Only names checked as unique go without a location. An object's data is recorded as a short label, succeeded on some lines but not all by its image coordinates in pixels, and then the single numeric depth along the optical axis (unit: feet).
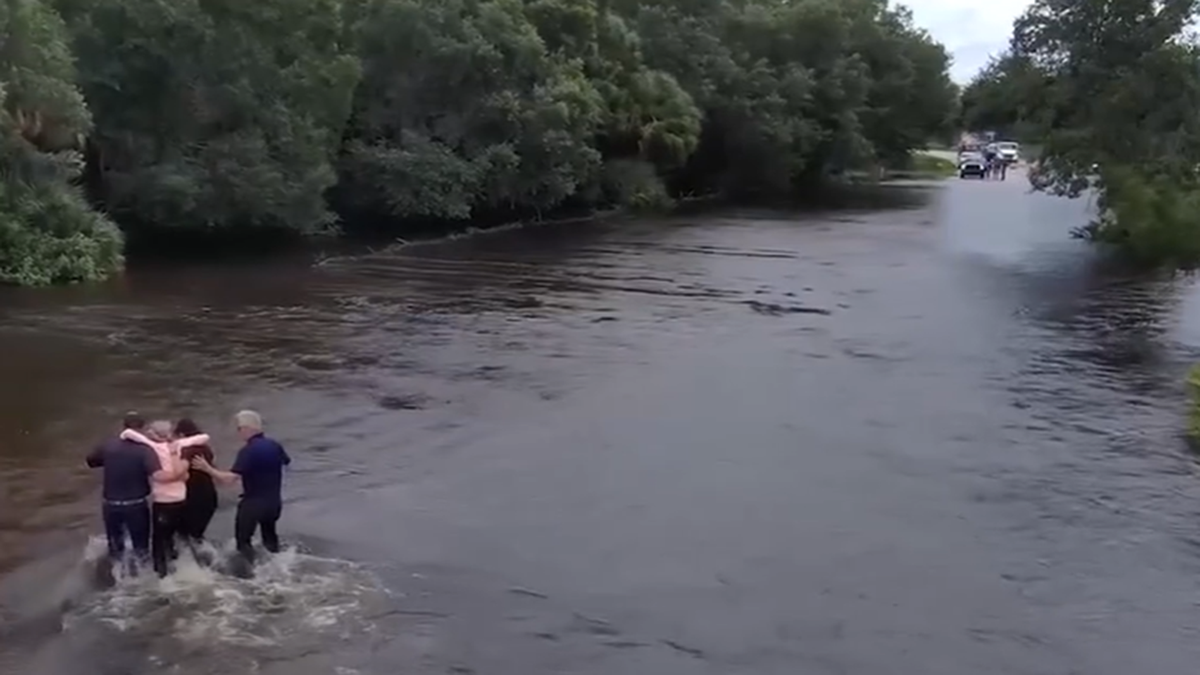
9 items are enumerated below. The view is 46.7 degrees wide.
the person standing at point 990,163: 333.42
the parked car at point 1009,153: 351.05
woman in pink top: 38.40
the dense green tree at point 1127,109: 134.92
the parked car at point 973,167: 327.06
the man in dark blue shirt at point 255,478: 39.19
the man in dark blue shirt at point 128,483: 37.50
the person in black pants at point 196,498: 39.19
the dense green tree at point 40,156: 98.17
